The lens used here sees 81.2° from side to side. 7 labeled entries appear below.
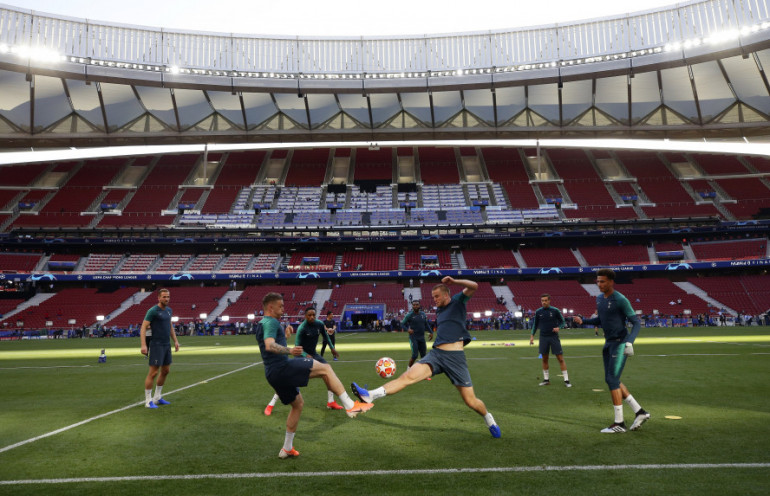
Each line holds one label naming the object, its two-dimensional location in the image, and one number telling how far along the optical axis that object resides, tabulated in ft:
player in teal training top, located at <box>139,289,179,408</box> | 29.91
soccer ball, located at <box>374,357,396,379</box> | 30.12
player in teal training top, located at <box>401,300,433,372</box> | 40.88
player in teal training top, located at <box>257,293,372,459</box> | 18.21
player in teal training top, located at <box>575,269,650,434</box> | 22.03
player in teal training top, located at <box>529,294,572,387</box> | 35.81
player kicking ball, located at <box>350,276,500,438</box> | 20.53
